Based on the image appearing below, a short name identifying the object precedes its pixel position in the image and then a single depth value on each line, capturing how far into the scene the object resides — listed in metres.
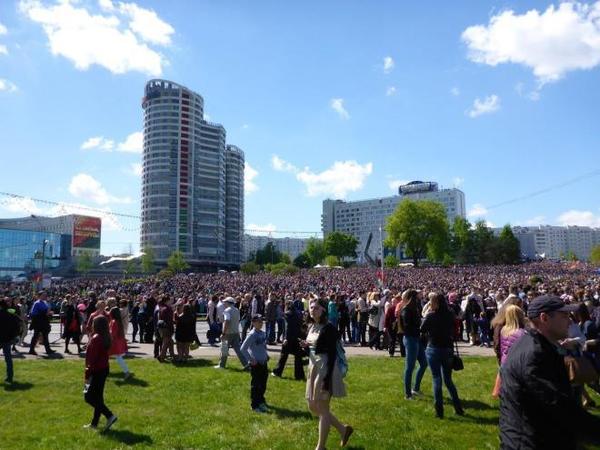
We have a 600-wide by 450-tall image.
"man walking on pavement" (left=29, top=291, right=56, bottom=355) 13.73
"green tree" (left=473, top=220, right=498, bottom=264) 98.12
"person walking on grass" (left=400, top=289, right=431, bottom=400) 8.06
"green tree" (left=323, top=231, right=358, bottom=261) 126.12
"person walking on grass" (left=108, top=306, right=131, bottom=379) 10.46
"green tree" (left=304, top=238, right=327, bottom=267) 129.00
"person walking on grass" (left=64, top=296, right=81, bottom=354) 14.47
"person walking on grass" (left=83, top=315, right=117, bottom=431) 6.98
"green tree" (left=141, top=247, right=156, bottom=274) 97.62
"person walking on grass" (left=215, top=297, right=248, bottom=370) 11.47
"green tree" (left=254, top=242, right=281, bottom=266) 133.69
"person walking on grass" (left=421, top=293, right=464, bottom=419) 6.93
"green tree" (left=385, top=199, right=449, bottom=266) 98.12
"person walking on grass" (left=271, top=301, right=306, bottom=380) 10.43
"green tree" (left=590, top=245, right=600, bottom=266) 100.62
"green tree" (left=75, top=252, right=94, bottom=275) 101.06
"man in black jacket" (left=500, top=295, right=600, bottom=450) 2.76
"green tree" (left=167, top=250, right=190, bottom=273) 94.24
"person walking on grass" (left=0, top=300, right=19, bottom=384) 10.05
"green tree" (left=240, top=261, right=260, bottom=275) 72.84
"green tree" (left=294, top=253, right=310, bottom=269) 130.75
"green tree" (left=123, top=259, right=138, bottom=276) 95.74
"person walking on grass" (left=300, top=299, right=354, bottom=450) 5.70
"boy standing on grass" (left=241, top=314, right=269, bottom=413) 7.89
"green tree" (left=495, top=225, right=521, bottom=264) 97.94
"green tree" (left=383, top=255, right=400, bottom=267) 83.90
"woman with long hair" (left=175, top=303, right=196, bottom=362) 12.74
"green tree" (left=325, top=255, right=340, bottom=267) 96.13
